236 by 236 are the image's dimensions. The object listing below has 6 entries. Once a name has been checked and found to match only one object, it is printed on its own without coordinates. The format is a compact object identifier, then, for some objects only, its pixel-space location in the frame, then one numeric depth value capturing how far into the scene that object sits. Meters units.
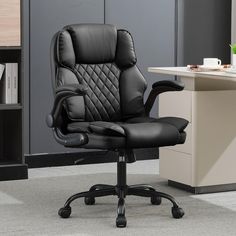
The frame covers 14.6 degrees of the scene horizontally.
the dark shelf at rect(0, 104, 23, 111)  6.34
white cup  5.95
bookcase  6.27
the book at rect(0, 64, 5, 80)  6.37
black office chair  4.92
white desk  5.83
